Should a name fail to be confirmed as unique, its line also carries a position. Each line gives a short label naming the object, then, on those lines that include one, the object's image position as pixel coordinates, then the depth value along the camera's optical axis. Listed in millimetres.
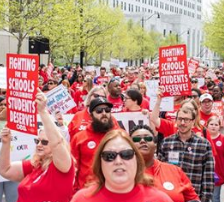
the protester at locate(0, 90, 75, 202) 3959
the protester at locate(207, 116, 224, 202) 6711
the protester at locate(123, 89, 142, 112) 7489
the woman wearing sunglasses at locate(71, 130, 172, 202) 3121
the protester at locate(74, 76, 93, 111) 11584
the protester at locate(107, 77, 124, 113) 9571
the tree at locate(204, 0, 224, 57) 44372
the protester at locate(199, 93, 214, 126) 8023
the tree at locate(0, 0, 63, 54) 23406
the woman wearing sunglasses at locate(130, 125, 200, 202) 4105
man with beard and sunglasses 5555
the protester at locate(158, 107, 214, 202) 5141
